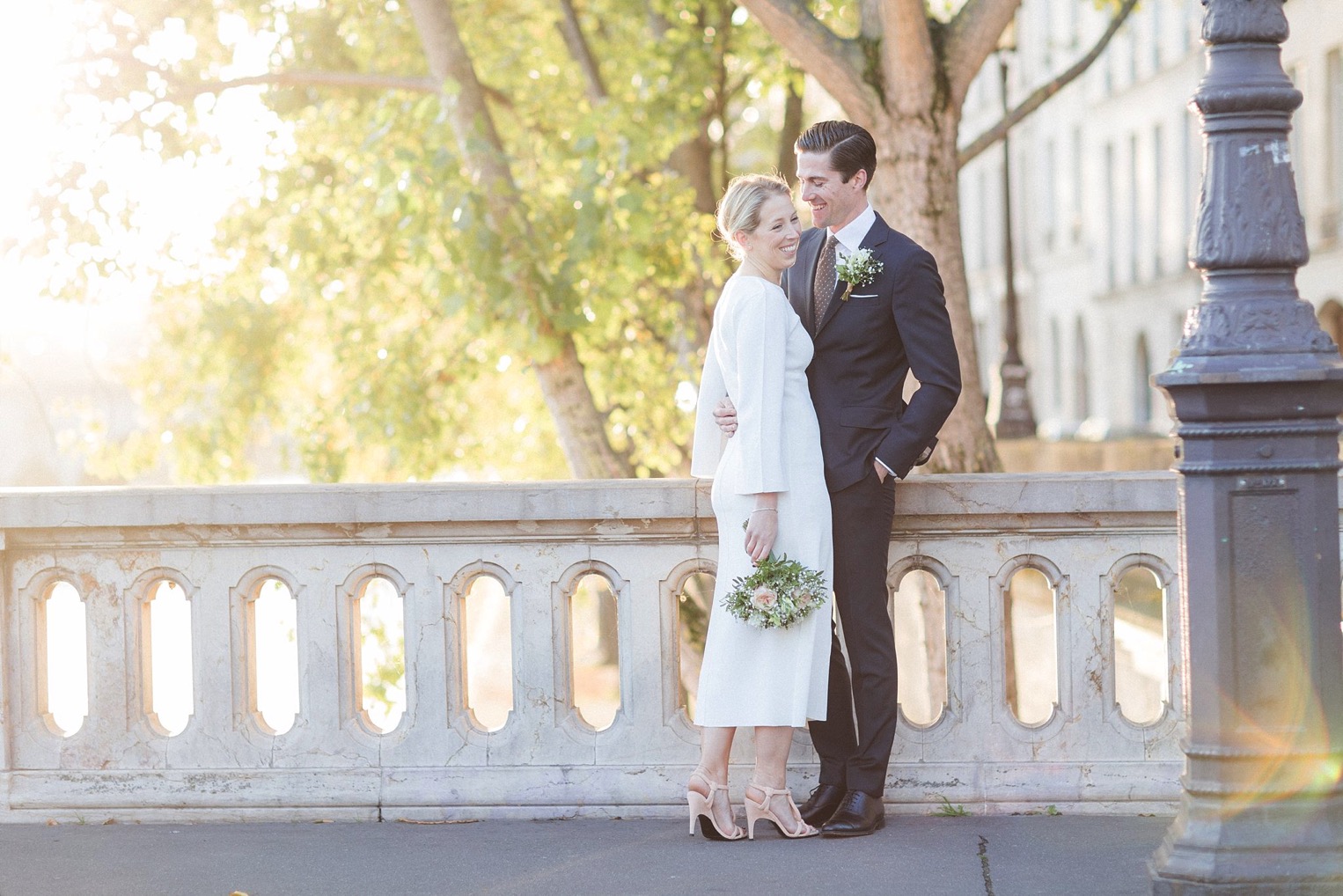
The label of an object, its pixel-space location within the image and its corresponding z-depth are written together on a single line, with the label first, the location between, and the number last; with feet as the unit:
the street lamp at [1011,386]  84.58
